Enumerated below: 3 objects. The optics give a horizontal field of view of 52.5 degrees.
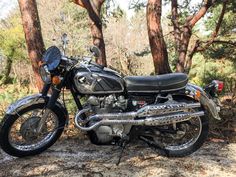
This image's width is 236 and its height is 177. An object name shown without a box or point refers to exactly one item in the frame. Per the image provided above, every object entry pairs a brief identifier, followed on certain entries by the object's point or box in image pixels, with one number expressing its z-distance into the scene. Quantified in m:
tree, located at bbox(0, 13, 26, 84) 17.17
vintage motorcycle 2.73
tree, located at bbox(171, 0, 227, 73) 6.08
